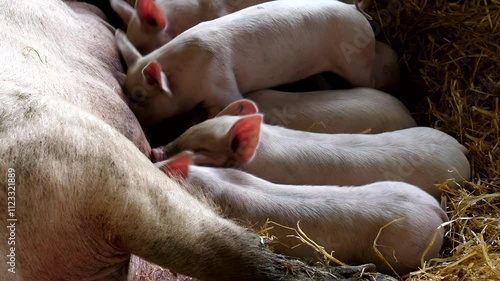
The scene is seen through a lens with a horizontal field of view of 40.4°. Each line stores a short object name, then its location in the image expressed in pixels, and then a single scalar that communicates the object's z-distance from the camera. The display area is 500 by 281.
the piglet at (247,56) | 2.33
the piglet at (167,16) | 2.62
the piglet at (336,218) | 1.83
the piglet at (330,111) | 2.40
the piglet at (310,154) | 2.04
